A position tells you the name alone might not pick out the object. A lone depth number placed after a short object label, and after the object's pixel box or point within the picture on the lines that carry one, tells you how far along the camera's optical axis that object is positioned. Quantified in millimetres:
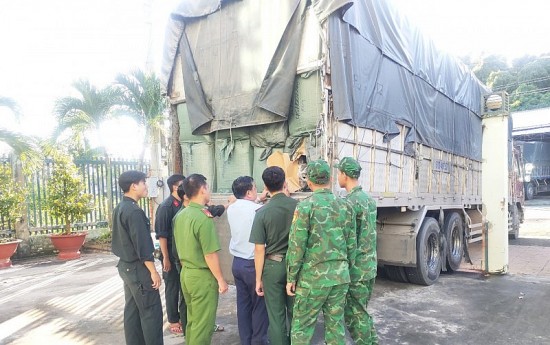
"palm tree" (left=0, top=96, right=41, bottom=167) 6937
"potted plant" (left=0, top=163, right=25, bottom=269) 7355
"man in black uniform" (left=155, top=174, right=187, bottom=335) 3605
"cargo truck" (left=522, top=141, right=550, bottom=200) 23859
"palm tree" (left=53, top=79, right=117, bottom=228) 8789
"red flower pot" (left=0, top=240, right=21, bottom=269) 7283
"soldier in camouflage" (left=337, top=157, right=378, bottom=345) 2934
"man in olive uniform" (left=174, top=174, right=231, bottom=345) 2717
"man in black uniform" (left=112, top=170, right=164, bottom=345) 2766
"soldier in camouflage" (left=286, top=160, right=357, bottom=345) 2537
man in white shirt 3072
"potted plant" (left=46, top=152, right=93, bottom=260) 8094
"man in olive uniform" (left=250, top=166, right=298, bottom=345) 2766
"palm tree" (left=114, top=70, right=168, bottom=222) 8984
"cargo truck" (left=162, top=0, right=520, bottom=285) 3783
